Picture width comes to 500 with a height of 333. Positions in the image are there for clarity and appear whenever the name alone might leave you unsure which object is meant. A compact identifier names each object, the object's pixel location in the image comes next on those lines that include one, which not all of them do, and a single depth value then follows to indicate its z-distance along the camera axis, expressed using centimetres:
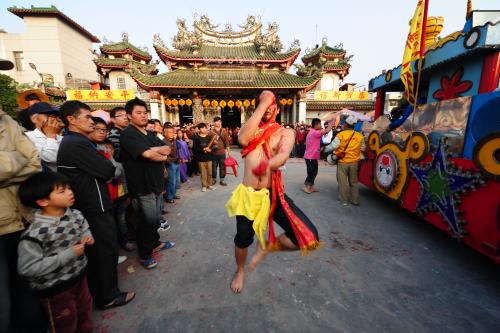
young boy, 140
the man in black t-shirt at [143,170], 241
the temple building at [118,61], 2267
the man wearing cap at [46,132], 225
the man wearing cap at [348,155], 445
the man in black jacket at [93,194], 183
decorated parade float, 231
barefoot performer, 196
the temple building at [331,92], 1703
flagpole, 310
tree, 1569
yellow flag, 318
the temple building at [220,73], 1518
